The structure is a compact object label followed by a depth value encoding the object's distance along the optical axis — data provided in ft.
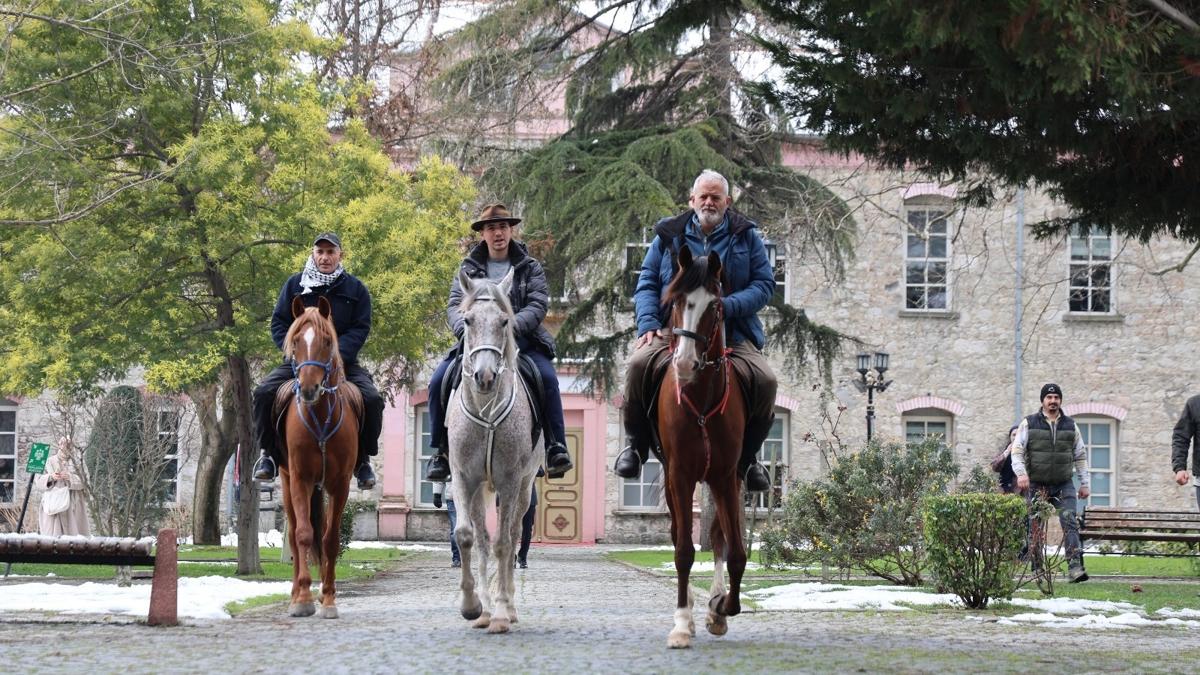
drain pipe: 115.44
